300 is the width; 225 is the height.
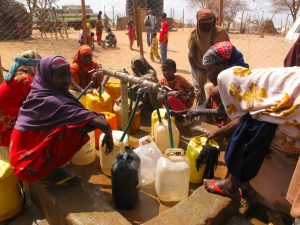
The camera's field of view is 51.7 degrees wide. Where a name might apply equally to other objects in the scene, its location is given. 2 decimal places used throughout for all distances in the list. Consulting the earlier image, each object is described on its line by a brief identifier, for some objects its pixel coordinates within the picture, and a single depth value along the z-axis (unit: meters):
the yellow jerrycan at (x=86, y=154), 2.87
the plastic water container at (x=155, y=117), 3.19
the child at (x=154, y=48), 11.55
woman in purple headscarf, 2.30
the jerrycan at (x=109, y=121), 3.15
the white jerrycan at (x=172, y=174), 2.32
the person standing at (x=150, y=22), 12.76
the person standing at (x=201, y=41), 4.05
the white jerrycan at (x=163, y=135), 2.95
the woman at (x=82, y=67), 4.14
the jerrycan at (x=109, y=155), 2.70
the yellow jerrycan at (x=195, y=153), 2.60
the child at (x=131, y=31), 13.66
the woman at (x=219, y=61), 2.46
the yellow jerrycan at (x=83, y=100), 3.72
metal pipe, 2.37
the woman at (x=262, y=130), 1.87
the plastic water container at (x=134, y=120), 3.59
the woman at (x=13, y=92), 2.84
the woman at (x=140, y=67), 4.22
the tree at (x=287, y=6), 31.81
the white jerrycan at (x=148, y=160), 2.56
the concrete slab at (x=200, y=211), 2.02
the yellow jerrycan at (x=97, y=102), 3.43
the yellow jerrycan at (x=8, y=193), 2.40
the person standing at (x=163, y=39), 10.18
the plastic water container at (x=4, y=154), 3.12
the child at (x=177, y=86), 3.59
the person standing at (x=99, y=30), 15.41
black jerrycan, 2.24
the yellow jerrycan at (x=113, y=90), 4.18
